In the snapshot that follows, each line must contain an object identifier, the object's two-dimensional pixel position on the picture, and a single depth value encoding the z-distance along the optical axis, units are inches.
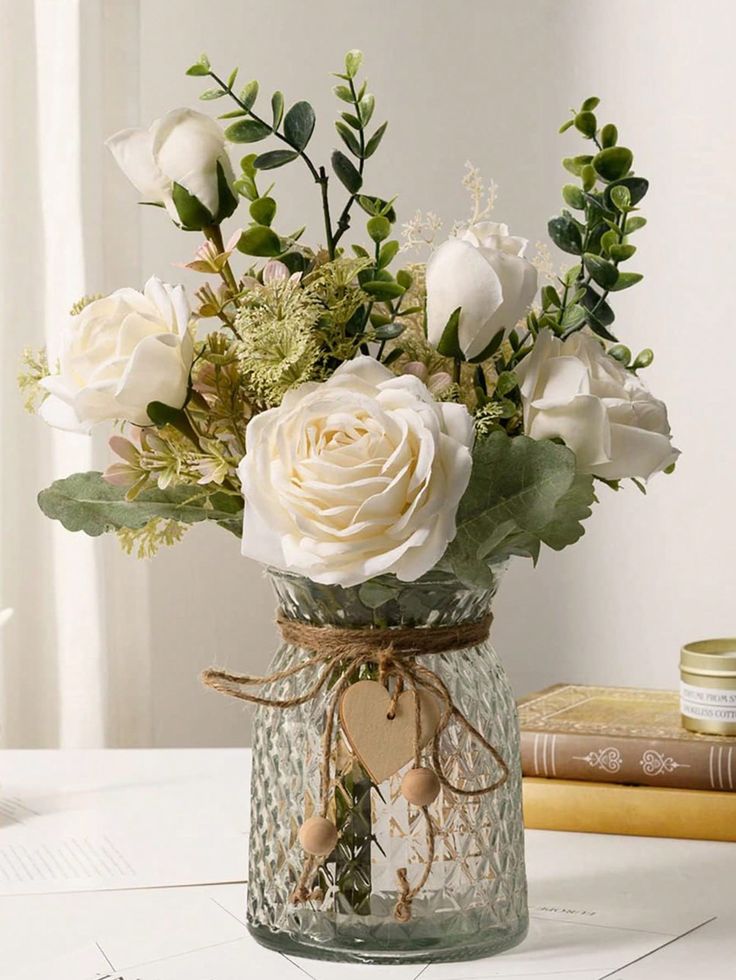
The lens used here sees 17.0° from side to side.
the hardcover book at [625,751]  47.0
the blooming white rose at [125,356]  37.0
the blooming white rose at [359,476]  35.6
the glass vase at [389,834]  38.5
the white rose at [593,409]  37.4
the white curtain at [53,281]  66.0
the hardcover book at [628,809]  46.6
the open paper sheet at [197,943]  38.4
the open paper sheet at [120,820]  44.0
